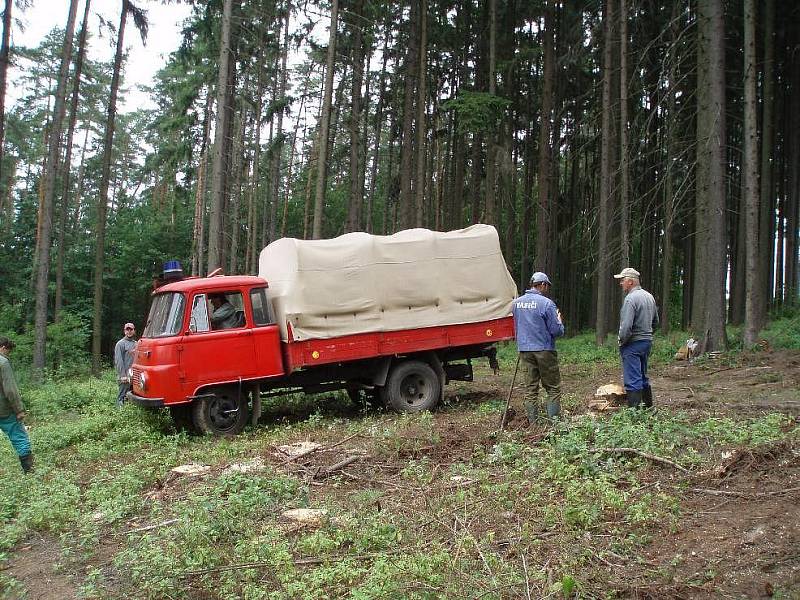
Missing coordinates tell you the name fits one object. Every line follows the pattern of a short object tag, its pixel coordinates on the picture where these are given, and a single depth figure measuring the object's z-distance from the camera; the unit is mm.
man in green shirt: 8086
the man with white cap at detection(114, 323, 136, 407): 12109
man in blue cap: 8398
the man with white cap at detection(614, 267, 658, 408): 8133
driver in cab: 9672
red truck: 9484
